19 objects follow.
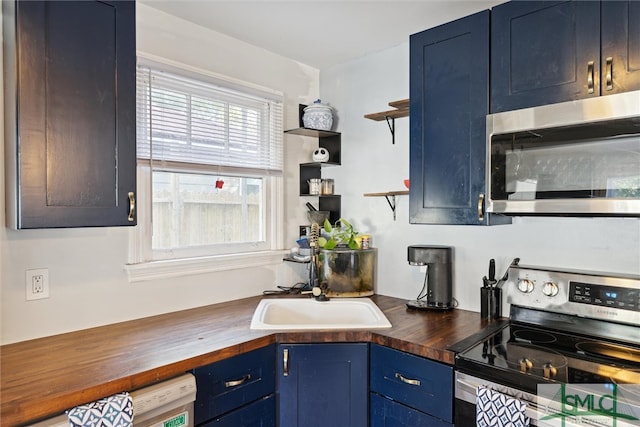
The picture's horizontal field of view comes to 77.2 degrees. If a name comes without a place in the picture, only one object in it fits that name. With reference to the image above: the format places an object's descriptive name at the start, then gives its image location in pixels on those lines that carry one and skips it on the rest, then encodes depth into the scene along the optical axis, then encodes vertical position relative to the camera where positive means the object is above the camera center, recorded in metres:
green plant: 2.31 -0.16
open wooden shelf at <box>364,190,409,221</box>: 2.22 +0.08
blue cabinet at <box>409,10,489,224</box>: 1.69 +0.41
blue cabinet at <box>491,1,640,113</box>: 1.34 +0.58
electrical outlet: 1.53 -0.28
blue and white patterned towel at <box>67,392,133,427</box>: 1.08 -0.56
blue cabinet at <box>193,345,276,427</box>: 1.39 -0.66
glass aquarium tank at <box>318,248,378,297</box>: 2.25 -0.35
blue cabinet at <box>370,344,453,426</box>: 1.43 -0.67
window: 1.90 +0.23
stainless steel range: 1.24 -0.50
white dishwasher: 1.20 -0.60
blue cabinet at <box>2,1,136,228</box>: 1.28 +0.33
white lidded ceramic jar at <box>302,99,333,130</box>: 2.45 +0.58
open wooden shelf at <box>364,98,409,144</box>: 2.14 +0.54
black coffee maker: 2.00 -0.31
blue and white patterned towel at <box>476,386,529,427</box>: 1.21 -0.62
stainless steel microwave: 1.30 +0.19
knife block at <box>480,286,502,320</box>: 1.86 -0.43
